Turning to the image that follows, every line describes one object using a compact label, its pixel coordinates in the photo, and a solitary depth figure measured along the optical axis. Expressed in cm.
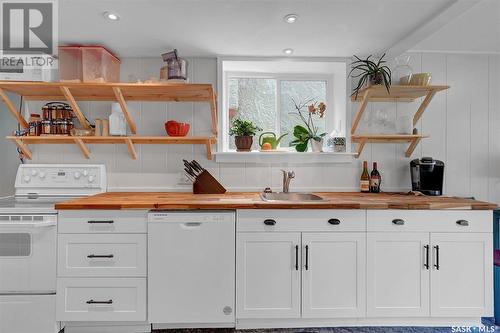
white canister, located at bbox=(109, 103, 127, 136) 234
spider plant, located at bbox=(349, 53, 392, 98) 230
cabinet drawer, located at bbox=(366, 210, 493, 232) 192
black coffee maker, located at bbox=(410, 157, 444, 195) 235
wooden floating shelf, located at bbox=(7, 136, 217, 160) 228
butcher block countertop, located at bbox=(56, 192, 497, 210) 187
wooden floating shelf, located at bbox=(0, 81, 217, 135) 216
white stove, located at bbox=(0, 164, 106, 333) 183
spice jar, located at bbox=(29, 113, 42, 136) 237
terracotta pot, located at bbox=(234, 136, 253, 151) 252
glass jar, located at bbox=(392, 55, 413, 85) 232
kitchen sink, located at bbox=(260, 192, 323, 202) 244
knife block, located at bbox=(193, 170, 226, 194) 241
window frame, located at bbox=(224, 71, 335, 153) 270
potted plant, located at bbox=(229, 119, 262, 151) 253
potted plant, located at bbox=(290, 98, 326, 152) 259
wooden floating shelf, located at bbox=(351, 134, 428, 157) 238
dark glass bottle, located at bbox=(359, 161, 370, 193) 251
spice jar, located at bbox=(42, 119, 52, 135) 235
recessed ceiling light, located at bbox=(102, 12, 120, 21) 186
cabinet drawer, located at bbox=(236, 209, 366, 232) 191
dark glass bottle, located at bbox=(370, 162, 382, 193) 248
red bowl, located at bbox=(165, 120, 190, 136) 234
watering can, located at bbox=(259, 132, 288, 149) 263
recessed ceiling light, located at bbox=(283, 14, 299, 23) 187
